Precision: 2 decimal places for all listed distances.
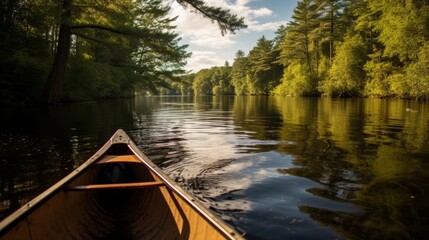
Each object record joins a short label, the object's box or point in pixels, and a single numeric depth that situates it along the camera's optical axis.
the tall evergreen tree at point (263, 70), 74.75
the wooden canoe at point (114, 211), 2.36
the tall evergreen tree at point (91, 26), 15.21
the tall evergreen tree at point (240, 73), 90.77
